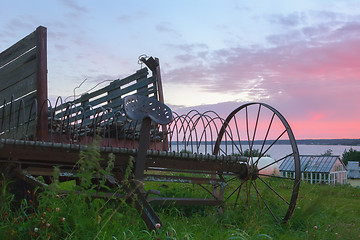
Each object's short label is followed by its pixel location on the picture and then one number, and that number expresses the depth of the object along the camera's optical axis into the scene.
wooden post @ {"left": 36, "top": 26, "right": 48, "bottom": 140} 4.72
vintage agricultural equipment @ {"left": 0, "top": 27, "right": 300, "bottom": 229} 3.93
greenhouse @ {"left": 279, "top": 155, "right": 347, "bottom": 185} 16.02
